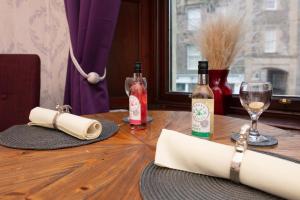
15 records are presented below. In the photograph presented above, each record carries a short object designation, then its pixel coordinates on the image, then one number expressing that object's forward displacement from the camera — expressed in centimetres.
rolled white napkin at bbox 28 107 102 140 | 79
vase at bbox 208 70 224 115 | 145
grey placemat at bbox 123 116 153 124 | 104
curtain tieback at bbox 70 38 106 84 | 144
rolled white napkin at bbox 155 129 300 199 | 44
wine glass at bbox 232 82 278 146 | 77
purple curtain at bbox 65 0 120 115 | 144
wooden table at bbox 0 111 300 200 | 48
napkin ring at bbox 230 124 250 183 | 49
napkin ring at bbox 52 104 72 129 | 88
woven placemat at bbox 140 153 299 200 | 45
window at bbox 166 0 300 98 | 150
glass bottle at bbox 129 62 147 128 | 89
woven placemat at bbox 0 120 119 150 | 74
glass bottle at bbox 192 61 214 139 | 75
